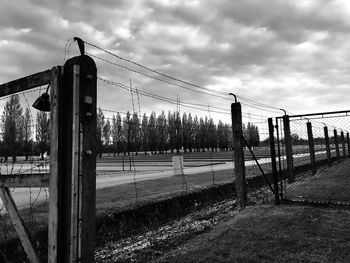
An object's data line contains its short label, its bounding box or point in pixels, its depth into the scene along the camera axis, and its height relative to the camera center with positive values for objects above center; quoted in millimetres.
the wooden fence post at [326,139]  19219 +589
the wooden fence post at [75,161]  3586 -11
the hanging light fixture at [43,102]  3963 +663
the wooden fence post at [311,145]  15188 +224
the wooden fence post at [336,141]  21191 +505
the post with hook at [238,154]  9133 -21
